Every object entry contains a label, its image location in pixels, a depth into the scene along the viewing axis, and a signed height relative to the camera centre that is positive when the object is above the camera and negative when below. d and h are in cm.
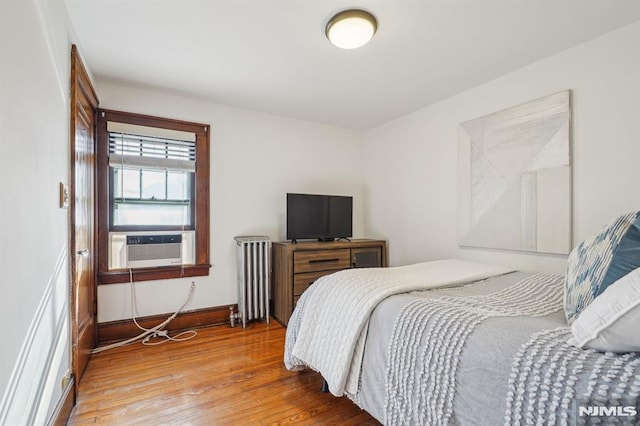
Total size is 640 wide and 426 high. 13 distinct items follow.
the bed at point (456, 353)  82 -51
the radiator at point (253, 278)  308 -70
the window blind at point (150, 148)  273 +65
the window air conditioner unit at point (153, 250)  276 -37
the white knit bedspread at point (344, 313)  148 -57
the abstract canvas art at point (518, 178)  217 +29
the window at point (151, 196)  269 +17
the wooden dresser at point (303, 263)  304 -56
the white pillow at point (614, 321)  81 -32
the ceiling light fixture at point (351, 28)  175 +117
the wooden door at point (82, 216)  182 -2
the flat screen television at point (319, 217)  330 -5
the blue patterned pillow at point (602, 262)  102 -19
